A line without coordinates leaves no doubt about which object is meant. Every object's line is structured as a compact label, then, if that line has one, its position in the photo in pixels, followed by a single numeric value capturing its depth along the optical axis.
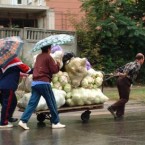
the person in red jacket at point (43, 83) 9.53
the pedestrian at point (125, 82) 11.61
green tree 24.05
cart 10.41
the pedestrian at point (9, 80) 9.70
